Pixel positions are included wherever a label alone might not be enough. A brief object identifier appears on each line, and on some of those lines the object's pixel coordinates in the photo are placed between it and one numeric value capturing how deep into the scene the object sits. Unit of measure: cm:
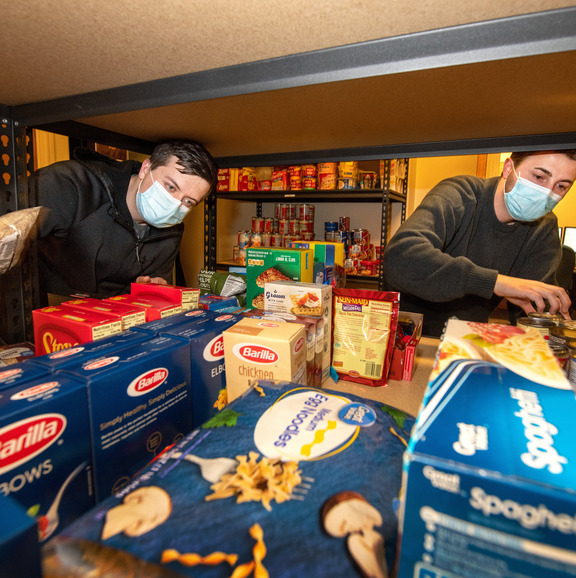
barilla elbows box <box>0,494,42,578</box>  31
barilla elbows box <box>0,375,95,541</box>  43
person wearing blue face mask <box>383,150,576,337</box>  126
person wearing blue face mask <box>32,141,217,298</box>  133
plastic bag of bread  78
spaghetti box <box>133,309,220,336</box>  76
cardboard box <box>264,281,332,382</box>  93
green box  114
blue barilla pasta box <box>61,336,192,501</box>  53
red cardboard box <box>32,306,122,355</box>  75
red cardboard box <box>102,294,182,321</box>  89
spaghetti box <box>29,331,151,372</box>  58
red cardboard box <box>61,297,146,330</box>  82
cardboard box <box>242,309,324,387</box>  84
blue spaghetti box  26
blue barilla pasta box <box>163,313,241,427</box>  71
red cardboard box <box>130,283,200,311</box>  98
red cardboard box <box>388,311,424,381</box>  101
